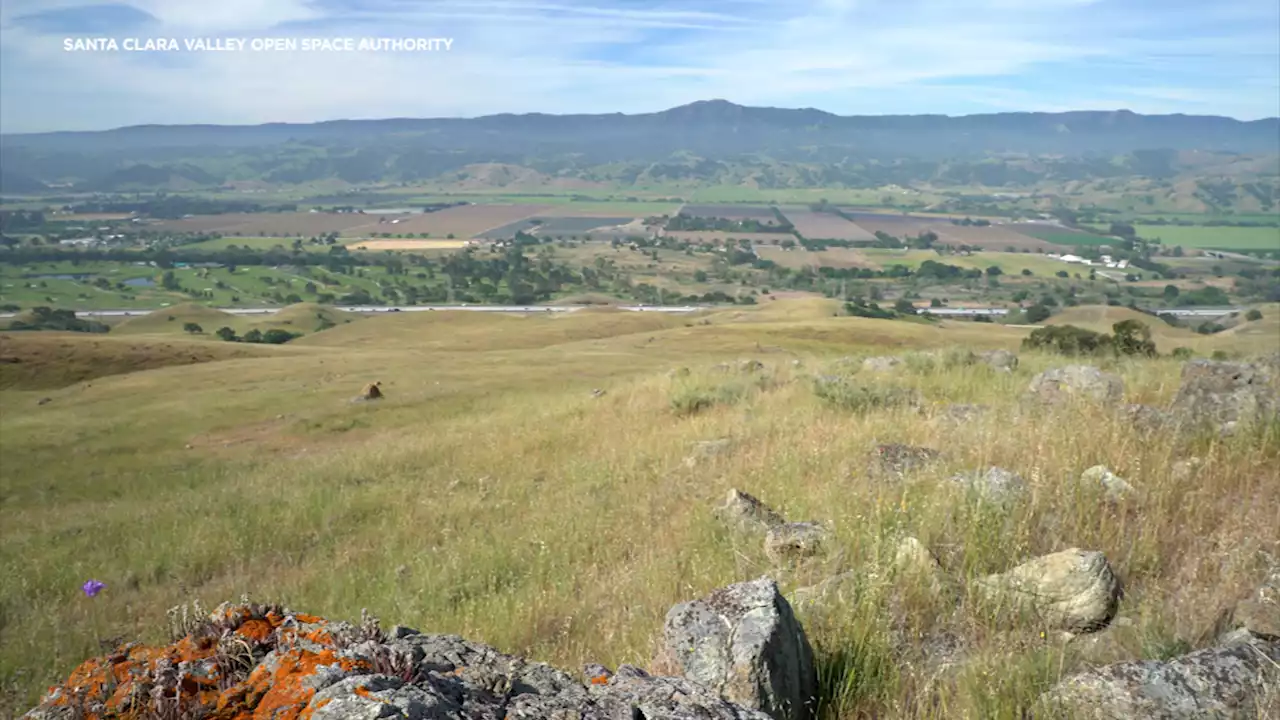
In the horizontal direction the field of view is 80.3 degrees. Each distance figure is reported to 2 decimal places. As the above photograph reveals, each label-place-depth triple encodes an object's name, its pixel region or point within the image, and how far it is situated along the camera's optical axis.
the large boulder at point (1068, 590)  4.21
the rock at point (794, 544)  5.36
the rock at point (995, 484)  5.59
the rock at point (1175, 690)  3.02
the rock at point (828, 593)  4.26
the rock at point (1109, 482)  5.76
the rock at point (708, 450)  9.96
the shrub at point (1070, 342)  24.27
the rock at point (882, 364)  16.77
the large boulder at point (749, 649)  3.28
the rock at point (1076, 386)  9.87
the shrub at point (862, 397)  11.71
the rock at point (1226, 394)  7.45
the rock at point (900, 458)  7.24
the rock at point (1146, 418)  7.63
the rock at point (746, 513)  6.24
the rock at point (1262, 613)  3.62
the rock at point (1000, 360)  16.11
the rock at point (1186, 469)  6.12
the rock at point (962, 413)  9.68
